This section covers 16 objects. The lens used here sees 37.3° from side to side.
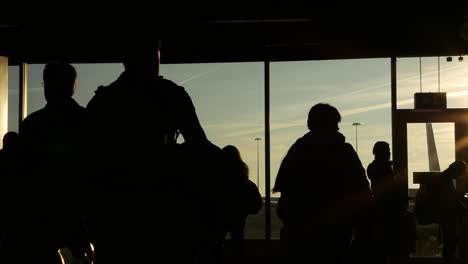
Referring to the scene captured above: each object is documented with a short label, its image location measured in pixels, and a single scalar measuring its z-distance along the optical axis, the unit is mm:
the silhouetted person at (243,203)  5406
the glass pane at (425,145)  9781
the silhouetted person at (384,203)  5758
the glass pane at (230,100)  9805
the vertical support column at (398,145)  9711
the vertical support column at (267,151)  9750
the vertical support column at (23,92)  10055
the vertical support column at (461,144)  9812
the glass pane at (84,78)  10000
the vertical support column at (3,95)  8883
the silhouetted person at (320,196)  3738
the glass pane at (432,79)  9773
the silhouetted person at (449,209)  7008
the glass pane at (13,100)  10086
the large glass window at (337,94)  9742
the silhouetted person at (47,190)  2811
